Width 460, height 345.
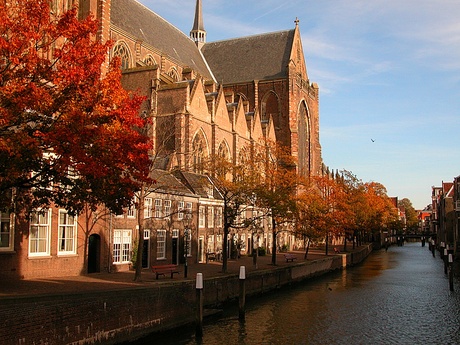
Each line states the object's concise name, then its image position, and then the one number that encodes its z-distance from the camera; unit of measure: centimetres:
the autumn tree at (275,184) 3503
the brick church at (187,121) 2536
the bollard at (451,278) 3375
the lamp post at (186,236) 3428
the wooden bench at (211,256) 3851
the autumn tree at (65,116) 1327
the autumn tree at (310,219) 4331
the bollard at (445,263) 4706
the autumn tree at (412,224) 18300
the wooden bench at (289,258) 4006
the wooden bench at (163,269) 2432
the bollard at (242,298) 2306
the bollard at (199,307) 1962
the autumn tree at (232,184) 3189
